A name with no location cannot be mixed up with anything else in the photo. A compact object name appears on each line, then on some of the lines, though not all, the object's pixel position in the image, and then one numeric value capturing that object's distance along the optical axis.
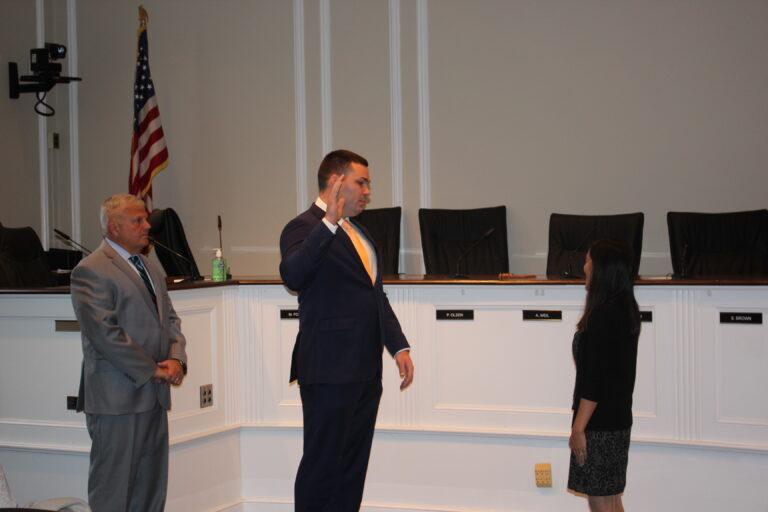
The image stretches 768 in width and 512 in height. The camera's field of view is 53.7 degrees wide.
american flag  7.04
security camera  7.02
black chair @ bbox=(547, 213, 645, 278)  5.07
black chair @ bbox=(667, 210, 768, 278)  5.11
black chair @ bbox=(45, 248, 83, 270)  6.83
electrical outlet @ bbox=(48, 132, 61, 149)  7.69
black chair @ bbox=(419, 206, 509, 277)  5.87
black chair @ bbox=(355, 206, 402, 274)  6.11
